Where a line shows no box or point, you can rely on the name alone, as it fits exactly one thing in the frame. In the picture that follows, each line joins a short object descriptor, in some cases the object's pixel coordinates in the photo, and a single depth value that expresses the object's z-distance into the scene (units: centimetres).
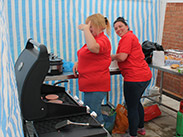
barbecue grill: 126
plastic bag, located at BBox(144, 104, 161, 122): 335
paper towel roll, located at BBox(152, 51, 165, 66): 308
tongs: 126
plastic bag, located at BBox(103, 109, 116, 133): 276
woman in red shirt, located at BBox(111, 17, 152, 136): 237
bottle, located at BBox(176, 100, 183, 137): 272
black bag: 325
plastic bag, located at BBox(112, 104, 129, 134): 289
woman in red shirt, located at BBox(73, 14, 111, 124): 205
